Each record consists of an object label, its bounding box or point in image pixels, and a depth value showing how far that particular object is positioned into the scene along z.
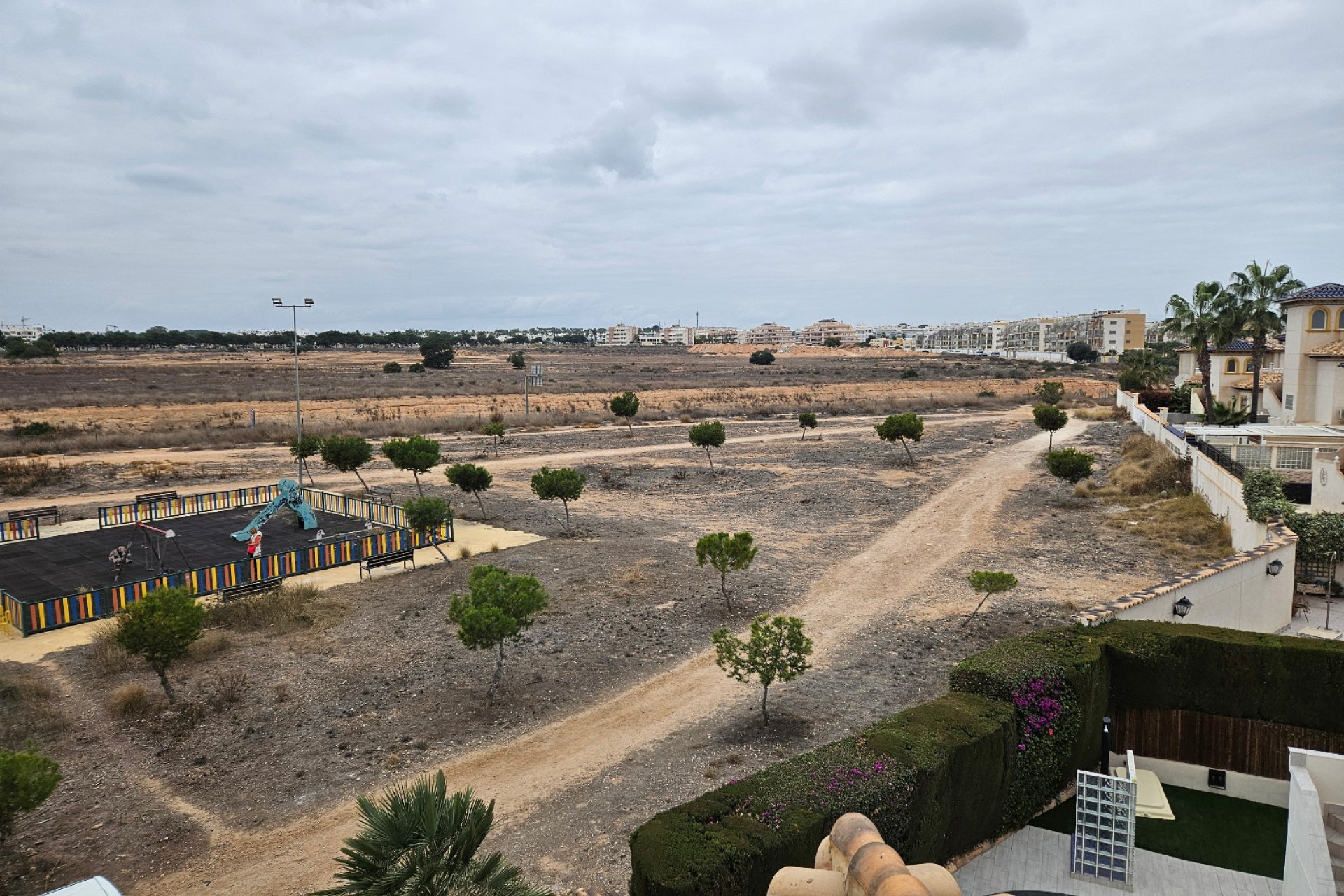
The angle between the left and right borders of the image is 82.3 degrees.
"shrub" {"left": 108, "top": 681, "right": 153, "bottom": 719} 13.64
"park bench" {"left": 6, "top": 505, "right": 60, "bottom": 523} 26.72
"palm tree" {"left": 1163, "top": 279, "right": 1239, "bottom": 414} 42.78
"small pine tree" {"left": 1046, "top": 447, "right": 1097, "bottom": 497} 30.61
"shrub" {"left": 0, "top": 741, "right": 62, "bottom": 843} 8.57
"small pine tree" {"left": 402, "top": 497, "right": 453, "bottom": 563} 22.89
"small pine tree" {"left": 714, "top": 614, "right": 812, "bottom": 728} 13.01
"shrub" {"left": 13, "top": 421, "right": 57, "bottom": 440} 45.16
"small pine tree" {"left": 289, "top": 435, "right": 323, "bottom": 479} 32.91
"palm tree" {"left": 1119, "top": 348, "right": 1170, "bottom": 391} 62.00
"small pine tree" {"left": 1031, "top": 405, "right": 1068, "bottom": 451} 40.44
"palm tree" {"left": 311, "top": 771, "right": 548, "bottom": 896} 5.64
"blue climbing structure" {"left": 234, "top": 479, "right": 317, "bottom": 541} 25.19
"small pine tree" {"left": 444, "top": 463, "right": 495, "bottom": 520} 28.39
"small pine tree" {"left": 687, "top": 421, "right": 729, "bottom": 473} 38.12
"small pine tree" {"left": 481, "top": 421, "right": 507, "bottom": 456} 43.19
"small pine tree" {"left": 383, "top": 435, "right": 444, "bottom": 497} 28.81
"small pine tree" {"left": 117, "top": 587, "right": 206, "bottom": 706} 13.12
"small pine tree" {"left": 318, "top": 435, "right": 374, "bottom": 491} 29.88
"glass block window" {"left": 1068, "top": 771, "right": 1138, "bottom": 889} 9.34
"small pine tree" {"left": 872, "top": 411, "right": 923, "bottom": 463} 40.28
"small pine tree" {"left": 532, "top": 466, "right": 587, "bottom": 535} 26.03
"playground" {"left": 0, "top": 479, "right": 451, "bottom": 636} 19.30
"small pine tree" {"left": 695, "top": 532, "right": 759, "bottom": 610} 18.31
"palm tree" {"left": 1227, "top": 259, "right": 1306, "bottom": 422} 40.78
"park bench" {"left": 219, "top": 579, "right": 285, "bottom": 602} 19.39
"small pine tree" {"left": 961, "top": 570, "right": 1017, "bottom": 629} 17.17
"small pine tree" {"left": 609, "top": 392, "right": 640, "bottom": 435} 48.22
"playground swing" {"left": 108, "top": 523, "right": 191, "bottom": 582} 21.05
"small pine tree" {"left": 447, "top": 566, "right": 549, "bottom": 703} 13.70
